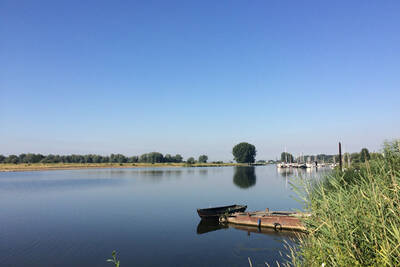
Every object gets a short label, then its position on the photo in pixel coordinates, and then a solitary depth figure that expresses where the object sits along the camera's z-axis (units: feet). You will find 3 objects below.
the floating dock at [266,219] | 103.96
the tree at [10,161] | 652.52
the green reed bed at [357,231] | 16.05
